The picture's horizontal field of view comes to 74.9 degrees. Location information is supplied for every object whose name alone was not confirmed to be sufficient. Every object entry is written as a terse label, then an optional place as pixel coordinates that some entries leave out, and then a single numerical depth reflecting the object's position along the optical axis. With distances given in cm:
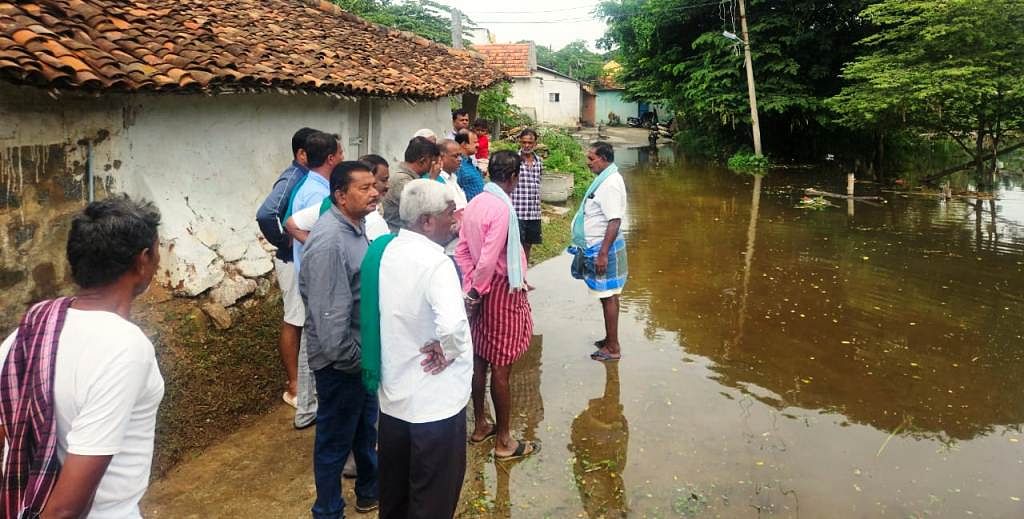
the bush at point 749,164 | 2284
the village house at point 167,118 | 381
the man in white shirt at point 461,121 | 766
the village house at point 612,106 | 5112
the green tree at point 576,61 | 5634
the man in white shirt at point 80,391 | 164
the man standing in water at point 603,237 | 539
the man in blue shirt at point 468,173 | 644
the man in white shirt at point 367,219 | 358
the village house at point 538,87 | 3581
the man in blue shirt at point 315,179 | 406
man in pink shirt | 394
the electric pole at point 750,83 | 2288
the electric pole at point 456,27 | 1828
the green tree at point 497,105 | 1816
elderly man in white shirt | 259
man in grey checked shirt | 715
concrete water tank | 1343
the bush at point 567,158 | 1597
